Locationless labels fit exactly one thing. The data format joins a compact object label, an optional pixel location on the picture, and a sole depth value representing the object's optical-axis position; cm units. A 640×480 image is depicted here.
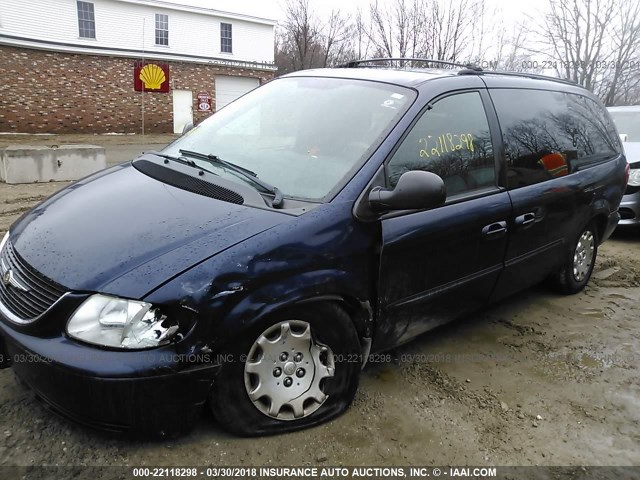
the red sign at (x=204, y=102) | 2533
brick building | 2105
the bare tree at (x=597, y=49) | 1883
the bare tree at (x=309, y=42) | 3156
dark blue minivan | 205
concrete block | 825
